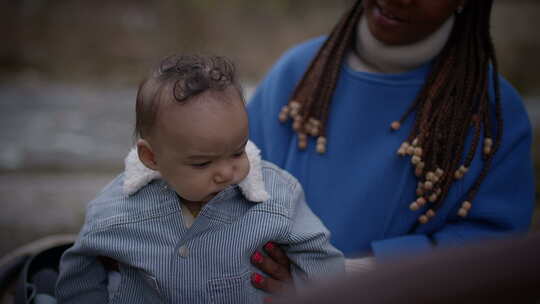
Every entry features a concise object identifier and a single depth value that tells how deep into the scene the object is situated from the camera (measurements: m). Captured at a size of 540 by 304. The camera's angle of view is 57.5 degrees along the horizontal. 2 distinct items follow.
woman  1.65
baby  1.19
